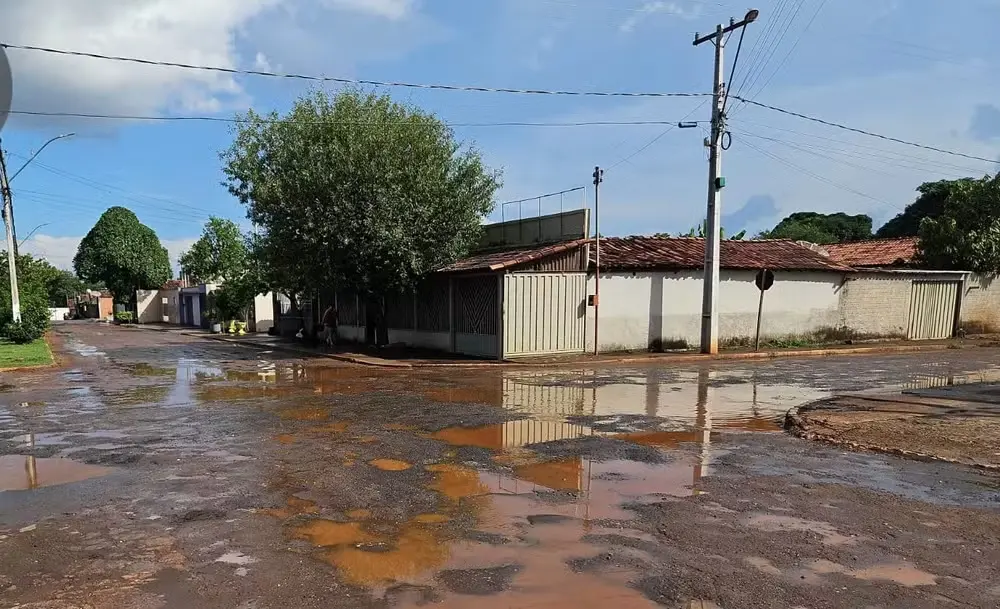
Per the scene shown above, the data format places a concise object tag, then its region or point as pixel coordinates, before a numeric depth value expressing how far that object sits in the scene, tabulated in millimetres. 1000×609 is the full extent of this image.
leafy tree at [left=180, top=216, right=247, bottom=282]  41000
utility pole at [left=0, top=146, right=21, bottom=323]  25828
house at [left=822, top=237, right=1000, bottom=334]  26172
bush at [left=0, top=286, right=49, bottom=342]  26438
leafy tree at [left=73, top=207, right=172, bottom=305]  59312
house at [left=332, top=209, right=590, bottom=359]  18938
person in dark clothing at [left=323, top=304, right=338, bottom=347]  24953
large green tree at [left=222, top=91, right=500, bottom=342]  18797
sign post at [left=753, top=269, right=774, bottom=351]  20609
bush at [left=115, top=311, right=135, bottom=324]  56591
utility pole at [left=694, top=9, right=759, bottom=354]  19984
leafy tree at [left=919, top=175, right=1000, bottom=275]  26406
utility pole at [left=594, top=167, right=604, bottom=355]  19281
